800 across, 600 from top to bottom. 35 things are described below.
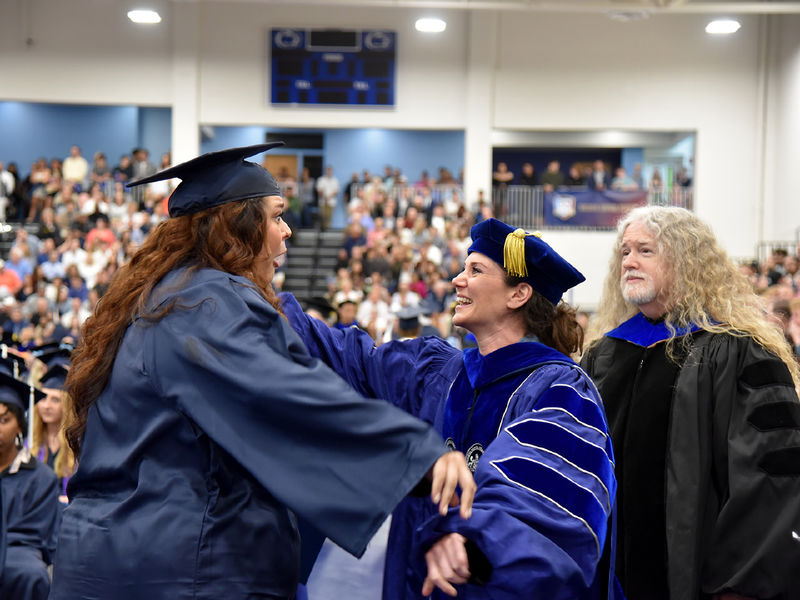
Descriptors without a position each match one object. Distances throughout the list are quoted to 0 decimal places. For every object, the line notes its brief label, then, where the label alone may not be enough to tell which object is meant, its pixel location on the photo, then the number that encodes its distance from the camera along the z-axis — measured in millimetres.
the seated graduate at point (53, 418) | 7086
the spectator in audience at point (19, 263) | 19000
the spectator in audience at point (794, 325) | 8094
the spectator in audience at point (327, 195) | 24938
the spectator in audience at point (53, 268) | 18781
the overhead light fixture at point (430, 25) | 22609
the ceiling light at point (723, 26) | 22172
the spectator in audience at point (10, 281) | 18094
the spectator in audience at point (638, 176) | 22748
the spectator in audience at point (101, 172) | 23359
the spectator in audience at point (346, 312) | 11242
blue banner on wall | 21766
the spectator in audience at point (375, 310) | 15453
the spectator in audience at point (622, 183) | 21781
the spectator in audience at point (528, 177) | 23281
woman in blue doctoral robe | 2457
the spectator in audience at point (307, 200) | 24859
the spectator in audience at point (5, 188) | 22781
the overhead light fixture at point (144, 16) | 22547
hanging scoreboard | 23234
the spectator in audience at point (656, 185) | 22359
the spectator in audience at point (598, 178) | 23194
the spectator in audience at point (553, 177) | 23294
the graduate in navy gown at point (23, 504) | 5586
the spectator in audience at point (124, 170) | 23688
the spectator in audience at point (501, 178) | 23369
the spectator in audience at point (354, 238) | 20469
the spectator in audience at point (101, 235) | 19875
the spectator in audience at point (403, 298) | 16375
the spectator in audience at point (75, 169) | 23734
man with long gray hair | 3588
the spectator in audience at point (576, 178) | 23047
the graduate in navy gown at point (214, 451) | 2291
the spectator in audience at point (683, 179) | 23422
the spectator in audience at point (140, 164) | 23594
